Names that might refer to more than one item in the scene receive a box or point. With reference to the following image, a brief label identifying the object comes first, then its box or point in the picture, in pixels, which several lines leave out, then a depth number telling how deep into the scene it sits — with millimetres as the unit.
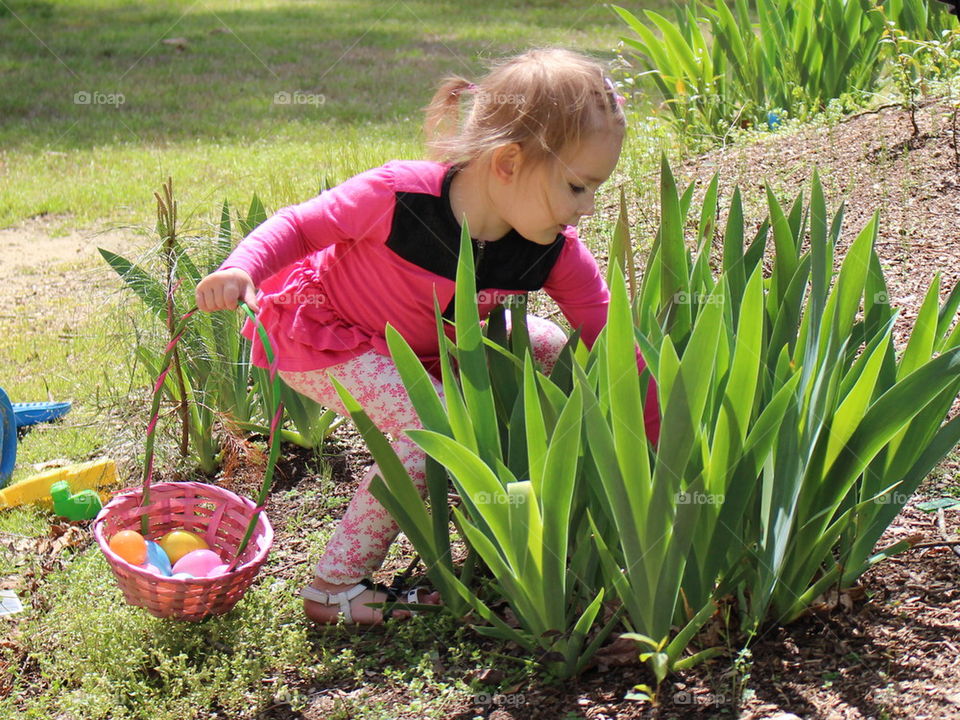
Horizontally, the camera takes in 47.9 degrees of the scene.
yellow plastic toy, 2590
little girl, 1989
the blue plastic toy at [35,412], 3061
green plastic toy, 2504
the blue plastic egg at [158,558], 2068
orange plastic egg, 2016
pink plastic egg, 2078
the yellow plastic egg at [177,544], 2168
